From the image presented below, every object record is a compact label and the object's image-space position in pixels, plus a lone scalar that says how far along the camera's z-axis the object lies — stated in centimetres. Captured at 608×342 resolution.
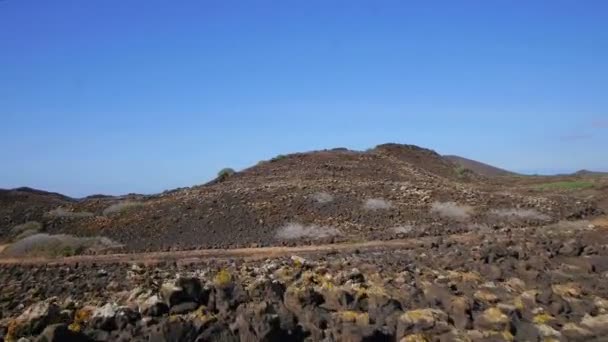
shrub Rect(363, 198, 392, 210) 2380
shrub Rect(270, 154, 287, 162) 3596
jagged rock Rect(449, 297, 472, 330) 744
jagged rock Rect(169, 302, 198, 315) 663
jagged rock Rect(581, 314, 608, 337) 763
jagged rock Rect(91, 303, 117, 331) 608
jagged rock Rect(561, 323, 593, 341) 739
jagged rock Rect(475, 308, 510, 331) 734
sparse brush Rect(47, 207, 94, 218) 2595
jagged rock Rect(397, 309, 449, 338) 677
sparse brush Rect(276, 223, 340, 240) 2056
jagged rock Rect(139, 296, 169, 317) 655
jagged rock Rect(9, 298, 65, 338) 578
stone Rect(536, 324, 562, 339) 731
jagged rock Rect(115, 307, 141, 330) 613
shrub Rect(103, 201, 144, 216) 2545
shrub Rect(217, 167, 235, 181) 3372
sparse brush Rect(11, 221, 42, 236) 2485
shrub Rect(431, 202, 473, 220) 2311
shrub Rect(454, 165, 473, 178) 4036
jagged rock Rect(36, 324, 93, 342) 540
